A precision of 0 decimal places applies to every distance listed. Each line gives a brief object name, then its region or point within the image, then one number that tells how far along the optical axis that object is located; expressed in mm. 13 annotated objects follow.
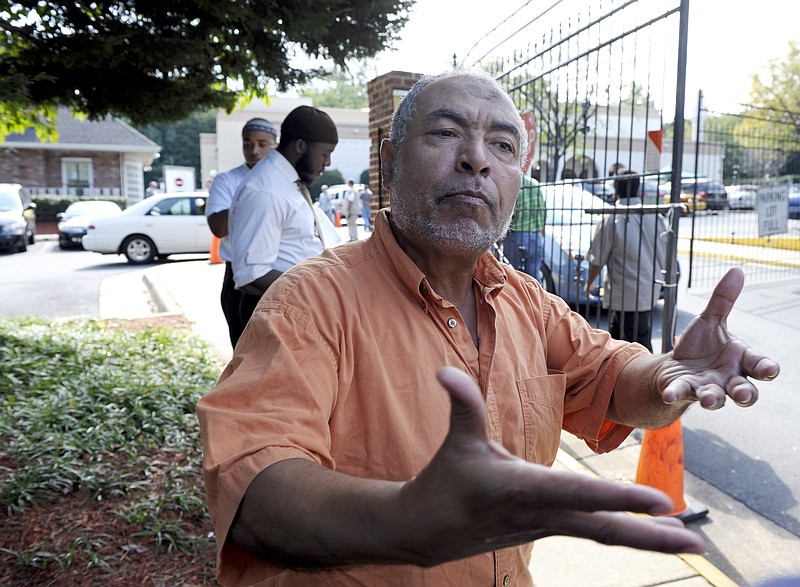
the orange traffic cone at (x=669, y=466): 3707
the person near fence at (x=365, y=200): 22031
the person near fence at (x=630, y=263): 5293
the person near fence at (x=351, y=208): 18641
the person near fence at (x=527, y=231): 5918
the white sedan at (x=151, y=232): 15312
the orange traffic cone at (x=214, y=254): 14078
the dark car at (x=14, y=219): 18016
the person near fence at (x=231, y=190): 4492
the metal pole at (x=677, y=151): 3535
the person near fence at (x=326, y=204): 20859
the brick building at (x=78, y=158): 30875
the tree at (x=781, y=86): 26781
